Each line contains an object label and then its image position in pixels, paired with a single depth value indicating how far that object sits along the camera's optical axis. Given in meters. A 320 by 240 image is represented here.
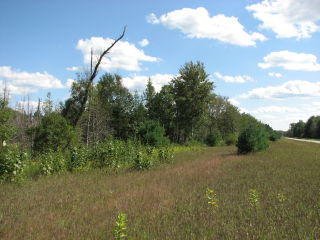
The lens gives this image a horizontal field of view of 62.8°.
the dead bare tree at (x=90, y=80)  19.73
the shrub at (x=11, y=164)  8.88
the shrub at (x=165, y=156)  16.45
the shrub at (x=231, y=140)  43.91
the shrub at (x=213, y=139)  43.03
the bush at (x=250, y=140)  22.30
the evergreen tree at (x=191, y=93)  41.91
